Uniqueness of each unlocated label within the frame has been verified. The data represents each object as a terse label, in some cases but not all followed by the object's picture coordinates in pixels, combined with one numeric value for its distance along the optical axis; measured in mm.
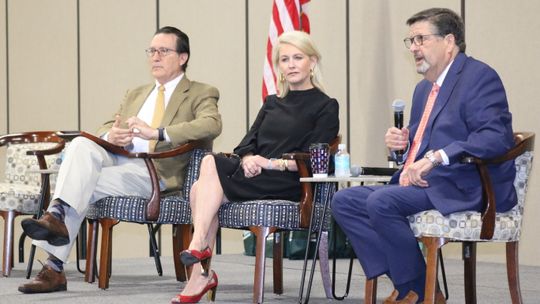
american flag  12711
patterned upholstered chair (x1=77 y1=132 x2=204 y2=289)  9070
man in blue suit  6652
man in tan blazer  8719
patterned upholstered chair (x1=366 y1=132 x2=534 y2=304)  6578
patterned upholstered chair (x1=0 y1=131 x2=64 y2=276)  10687
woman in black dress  8141
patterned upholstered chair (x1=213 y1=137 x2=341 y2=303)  8062
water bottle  7672
